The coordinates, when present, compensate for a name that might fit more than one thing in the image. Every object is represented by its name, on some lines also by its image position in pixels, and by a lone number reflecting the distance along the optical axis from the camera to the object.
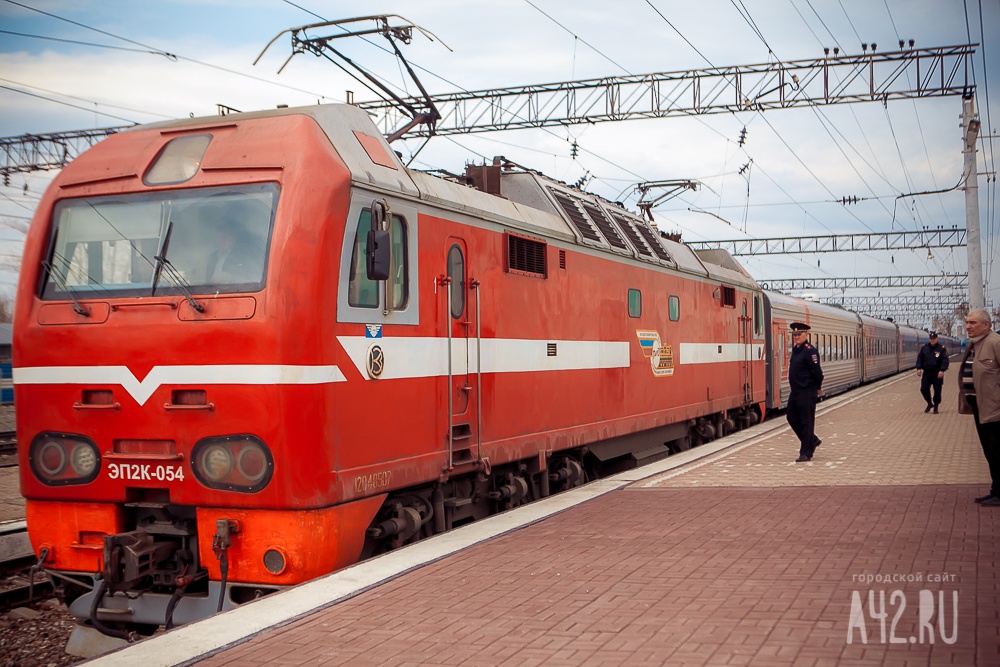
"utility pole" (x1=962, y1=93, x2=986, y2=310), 21.66
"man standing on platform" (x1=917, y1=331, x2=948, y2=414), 21.42
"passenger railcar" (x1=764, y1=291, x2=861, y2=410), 21.52
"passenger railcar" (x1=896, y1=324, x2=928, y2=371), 56.92
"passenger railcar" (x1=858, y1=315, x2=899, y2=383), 40.62
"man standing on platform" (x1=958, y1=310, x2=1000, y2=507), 8.75
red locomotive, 6.35
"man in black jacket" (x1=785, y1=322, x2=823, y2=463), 12.92
